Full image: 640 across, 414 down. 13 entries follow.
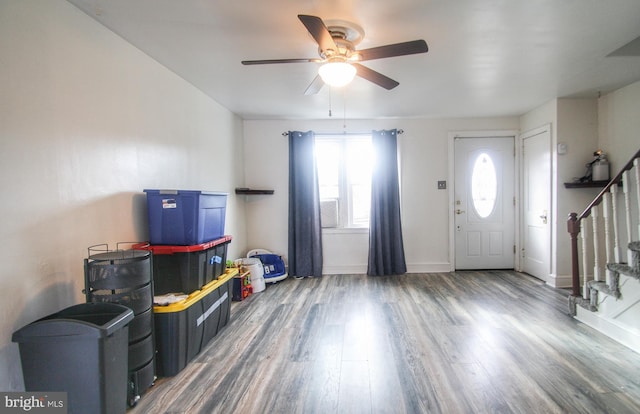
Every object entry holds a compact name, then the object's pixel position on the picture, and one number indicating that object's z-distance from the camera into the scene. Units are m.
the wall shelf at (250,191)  4.06
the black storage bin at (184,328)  1.91
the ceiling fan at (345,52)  1.67
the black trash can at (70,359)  1.25
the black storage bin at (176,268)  2.06
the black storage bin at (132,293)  1.54
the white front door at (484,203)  4.32
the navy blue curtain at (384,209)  4.20
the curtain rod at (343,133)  4.30
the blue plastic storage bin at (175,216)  2.05
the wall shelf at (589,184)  3.33
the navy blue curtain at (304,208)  4.22
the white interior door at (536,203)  3.70
